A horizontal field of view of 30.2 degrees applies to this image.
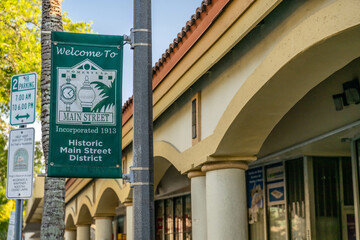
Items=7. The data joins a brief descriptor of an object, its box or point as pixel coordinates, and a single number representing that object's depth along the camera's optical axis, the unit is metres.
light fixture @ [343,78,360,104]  10.59
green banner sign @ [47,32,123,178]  8.24
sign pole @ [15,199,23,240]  8.37
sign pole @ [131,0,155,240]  7.43
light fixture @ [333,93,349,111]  10.95
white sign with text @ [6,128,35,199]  8.33
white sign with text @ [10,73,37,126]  8.59
